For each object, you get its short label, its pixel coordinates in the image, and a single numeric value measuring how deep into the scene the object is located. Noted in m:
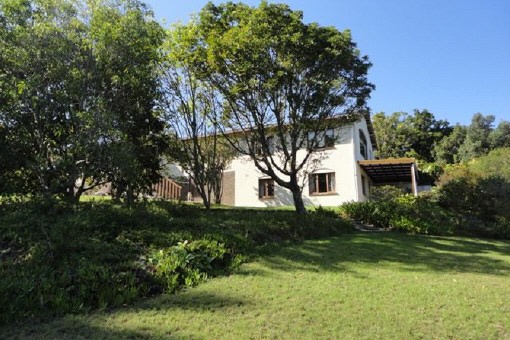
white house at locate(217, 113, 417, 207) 21.44
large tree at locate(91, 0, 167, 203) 9.59
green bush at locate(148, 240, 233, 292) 6.08
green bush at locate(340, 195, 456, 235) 13.63
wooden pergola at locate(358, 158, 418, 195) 21.92
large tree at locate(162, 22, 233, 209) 12.87
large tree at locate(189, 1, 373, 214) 11.56
